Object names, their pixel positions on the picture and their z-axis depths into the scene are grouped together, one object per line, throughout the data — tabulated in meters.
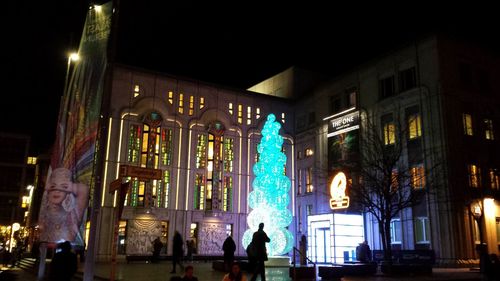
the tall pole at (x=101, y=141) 11.03
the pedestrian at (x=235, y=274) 8.73
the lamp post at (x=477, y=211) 25.67
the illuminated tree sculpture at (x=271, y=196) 24.39
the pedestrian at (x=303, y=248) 27.56
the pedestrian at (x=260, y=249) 13.63
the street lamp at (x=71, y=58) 17.09
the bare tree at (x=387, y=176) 22.44
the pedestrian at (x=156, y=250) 31.77
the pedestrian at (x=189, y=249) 33.31
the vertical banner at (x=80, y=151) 11.38
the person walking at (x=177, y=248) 20.87
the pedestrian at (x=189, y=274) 8.23
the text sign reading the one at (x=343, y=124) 37.50
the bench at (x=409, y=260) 20.39
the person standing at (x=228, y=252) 19.77
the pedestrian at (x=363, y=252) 28.17
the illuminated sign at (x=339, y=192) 31.36
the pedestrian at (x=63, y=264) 8.96
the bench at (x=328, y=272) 17.48
